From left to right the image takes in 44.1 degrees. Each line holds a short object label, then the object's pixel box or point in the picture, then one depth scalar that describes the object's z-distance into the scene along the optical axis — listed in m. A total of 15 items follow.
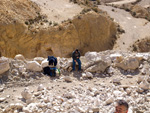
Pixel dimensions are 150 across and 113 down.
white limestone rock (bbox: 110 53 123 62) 9.15
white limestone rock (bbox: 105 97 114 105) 5.40
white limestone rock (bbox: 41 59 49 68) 8.10
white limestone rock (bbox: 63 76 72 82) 7.47
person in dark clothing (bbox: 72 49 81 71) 8.59
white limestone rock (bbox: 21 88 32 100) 5.69
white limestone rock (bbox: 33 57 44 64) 8.55
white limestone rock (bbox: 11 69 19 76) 7.43
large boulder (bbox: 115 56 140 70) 8.58
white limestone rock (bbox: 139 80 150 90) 6.18
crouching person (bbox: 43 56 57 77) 7.88
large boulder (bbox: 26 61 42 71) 7.77
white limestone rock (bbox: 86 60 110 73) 8.41
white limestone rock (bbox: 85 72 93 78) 7.96
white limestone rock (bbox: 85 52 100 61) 9.31
